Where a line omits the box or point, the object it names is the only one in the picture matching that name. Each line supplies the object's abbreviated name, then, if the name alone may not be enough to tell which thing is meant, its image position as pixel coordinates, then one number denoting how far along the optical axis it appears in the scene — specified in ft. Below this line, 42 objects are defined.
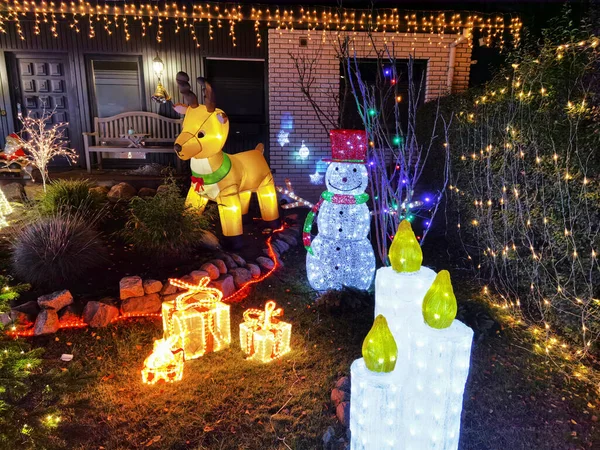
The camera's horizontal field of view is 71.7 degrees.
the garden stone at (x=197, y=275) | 15.08
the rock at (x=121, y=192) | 22.84
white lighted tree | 21.25
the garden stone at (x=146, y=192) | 24.34
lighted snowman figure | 14.75
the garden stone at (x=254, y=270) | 17.31
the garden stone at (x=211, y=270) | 15.79
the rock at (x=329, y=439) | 9.07
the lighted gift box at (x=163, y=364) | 10.85
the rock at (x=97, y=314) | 13.44
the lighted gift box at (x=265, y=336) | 11.96
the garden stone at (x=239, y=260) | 17.46
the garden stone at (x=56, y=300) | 13.15
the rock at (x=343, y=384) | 10.49
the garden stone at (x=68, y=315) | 13.26
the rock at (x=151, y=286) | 14.42
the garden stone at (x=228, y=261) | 17.06
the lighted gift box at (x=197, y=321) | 11.77
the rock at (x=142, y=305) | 14.01
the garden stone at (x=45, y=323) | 12.87
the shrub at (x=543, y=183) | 11.75
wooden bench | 28.35
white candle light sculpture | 7.25
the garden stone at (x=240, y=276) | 16.46
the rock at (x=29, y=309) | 13.07
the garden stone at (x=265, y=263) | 18.21
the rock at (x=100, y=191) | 20.62
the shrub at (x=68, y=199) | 18.30
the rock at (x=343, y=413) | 9.55
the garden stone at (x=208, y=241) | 18.30
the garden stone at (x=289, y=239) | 21.44
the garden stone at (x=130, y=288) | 14.12
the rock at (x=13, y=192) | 23.21
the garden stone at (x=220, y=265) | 16.34
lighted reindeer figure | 17.92
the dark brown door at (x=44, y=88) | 29.01
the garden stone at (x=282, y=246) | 20.42
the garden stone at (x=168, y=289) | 14.66
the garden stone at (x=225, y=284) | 15.47
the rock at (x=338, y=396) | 10.11
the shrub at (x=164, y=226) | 16.39
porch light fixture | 28.50
